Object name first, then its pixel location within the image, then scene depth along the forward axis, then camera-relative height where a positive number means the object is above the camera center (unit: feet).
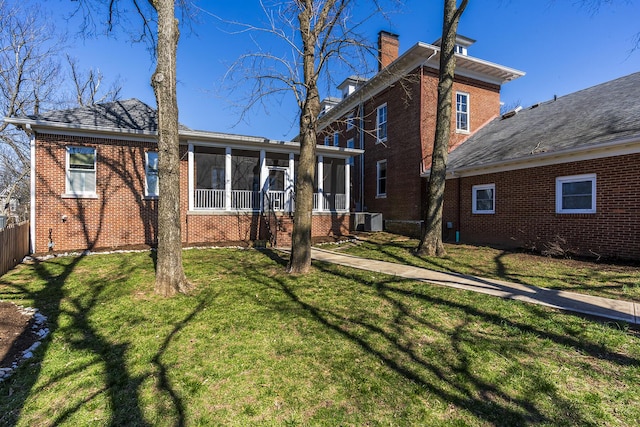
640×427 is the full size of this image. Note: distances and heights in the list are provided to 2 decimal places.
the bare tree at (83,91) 80.02 +30.78
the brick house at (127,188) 31.24 +2.04
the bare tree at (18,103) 60.39 +22.05
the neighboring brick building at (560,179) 25.57 +3.09
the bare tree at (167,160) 18.08 +2.77
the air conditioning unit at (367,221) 51.25 -2.41
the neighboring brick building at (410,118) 46.50 +15.13
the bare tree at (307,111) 22.07 +7.18
